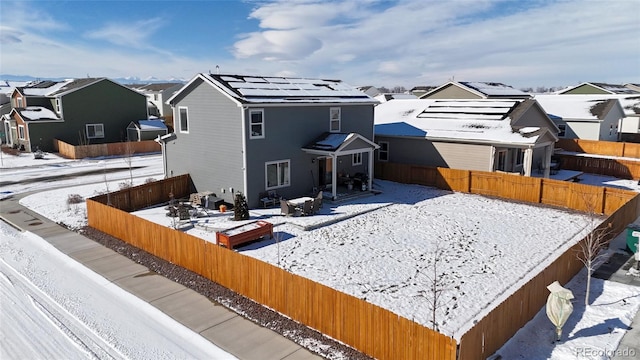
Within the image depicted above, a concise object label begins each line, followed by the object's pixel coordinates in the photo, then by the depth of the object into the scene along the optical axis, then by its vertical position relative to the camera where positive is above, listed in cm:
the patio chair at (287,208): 2023 -424
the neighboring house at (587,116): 3822 -2
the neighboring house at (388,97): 6381 +300
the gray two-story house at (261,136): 2139 -107
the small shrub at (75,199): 2319 -447
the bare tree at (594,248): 1332 -447
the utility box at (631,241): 1541 -439
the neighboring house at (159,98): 6981 +286
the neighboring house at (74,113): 4188 +21
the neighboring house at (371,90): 9239 +545
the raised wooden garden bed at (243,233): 1597 -439
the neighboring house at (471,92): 4042 +230
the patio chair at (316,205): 2075 -422
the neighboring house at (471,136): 2636 -125
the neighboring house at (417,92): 8005 +434
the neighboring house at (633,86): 7344 +517
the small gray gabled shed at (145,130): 4456 -148
